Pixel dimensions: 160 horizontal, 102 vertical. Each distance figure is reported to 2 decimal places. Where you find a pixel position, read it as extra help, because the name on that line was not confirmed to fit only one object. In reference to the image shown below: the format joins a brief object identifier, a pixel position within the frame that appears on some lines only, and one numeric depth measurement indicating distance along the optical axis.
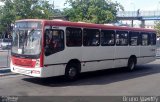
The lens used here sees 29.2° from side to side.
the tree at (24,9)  38.53
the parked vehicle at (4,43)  38.97
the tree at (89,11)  37.47
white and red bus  12.06
